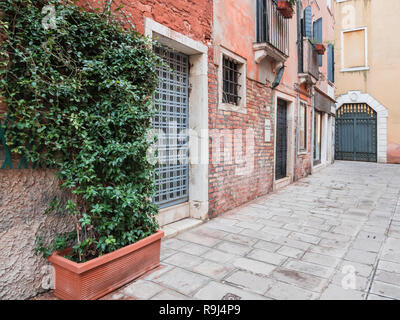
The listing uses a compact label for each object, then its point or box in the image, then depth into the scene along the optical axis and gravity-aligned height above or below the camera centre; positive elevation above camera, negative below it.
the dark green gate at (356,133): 14.05 +0.84
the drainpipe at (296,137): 8.40 +0.38
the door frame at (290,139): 8.11 +0.31
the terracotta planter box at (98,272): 2.08 -0.99
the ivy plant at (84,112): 2.07 +0.33
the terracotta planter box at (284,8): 6.29 +3.28
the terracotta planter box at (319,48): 9.30 +3.48
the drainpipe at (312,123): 10.10 +0.96
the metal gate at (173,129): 3.95 +0.32
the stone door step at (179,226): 3.69 -1.09
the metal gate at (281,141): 7.67 +0.25
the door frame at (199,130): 4.31 +0.32
